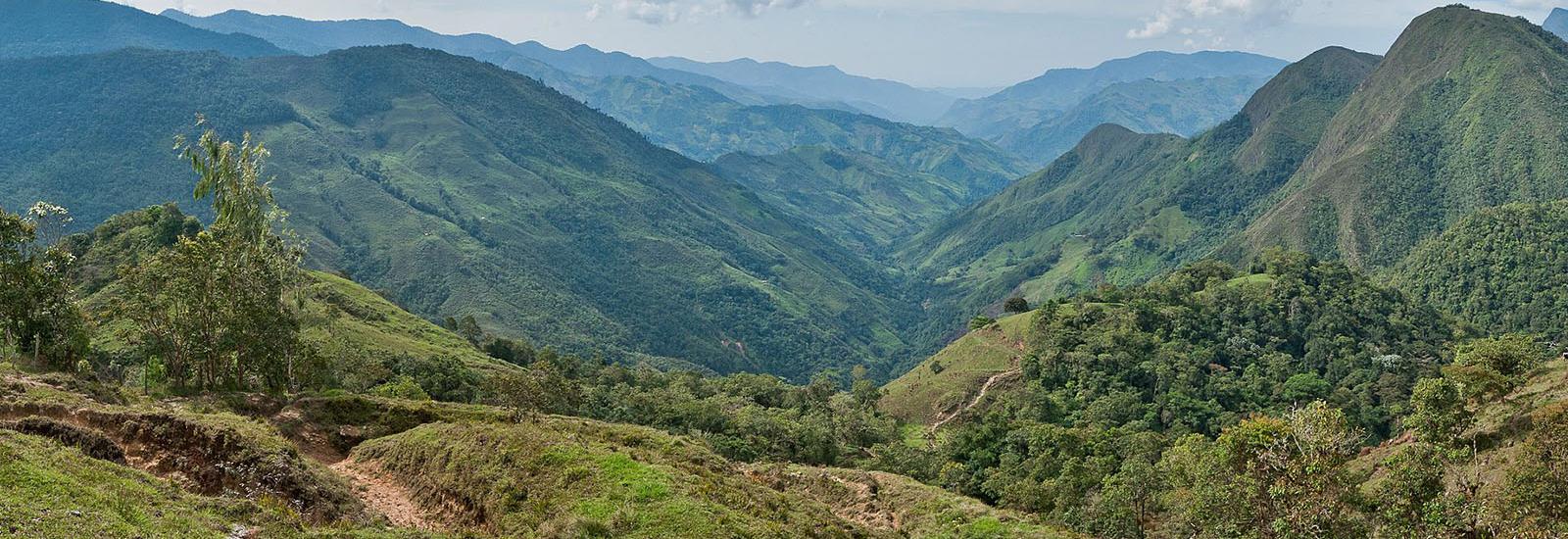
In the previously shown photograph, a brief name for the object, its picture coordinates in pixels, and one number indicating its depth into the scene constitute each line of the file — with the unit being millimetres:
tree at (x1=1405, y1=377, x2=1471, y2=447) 49384
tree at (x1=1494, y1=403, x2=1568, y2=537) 33812
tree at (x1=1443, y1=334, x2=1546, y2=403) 58469
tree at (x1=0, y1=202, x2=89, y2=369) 44688
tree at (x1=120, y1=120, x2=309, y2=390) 45750
